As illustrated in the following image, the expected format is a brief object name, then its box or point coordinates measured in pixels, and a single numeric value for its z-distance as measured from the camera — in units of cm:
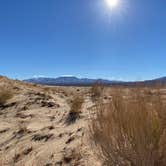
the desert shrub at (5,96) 474
